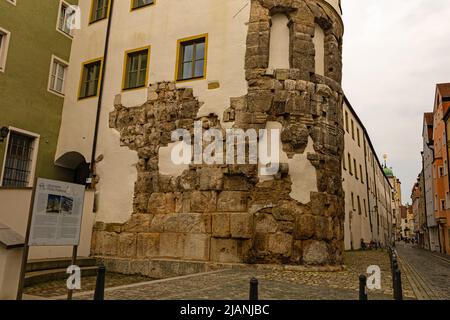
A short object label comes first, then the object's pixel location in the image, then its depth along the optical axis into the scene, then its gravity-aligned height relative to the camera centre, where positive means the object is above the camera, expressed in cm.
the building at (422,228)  4395 +182
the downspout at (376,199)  3697 +403
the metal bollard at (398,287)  571 -61
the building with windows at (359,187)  2442 +400
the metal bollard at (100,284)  510 -68
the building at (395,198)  8650 +1016
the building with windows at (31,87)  1303 +470
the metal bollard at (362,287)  544 -61
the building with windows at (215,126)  1095 +324
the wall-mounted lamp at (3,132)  1208 +275
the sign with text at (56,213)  533 +20
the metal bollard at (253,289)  494 -64
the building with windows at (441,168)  2973 +597
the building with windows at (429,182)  3641 +595
